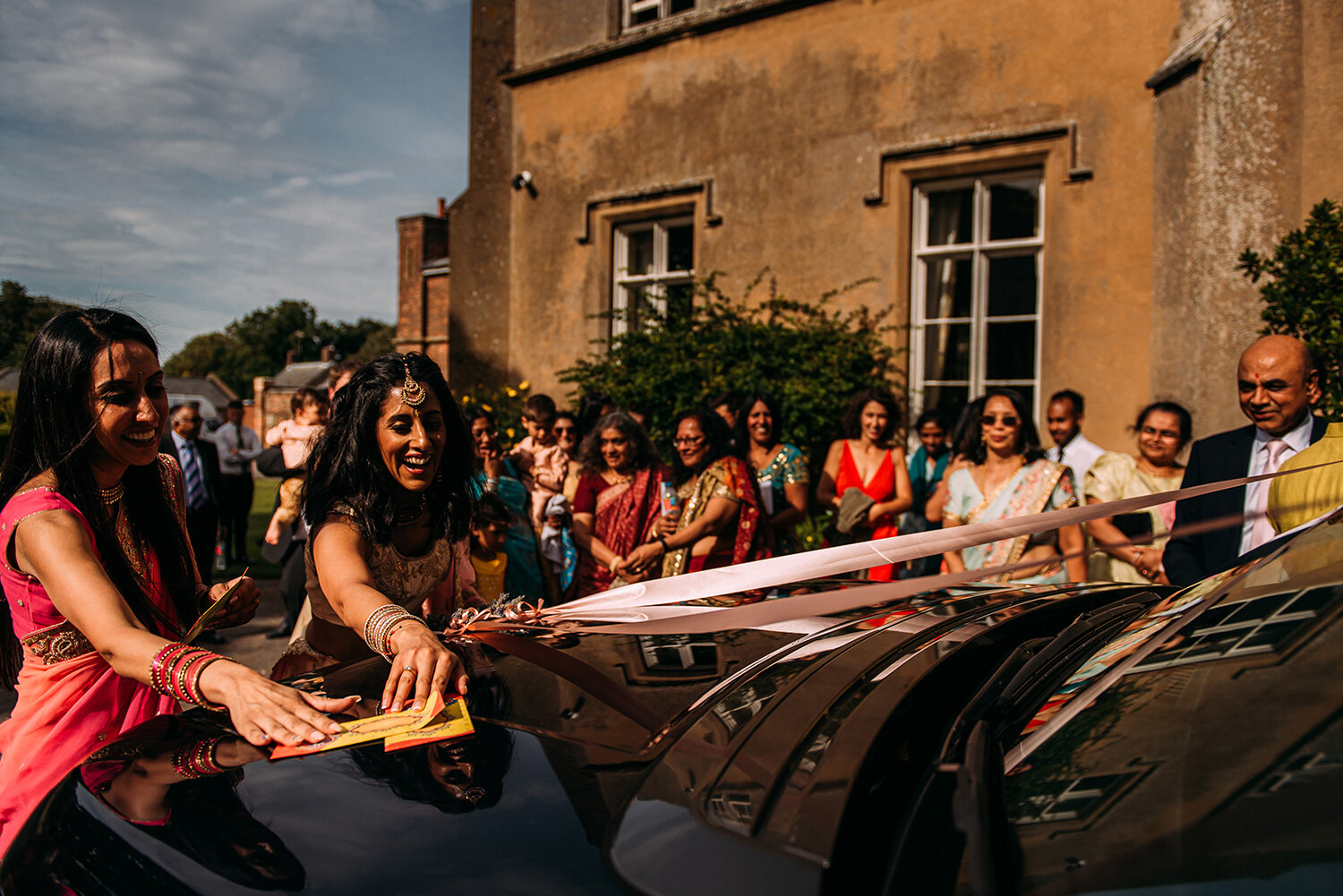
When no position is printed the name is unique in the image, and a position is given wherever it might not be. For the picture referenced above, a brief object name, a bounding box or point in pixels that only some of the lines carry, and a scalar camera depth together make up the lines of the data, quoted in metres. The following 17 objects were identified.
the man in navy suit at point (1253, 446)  3.15
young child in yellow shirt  4.40
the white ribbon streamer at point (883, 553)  1.82
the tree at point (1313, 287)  4.41
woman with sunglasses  4.04
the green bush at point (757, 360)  8.01
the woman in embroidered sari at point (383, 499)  2.23
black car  0.97
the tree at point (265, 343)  92.12
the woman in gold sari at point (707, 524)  4.56
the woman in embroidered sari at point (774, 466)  5.36
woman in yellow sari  4.21
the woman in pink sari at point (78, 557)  1.76
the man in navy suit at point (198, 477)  6.56
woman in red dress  5.51
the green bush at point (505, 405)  9.62
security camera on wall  10.55
